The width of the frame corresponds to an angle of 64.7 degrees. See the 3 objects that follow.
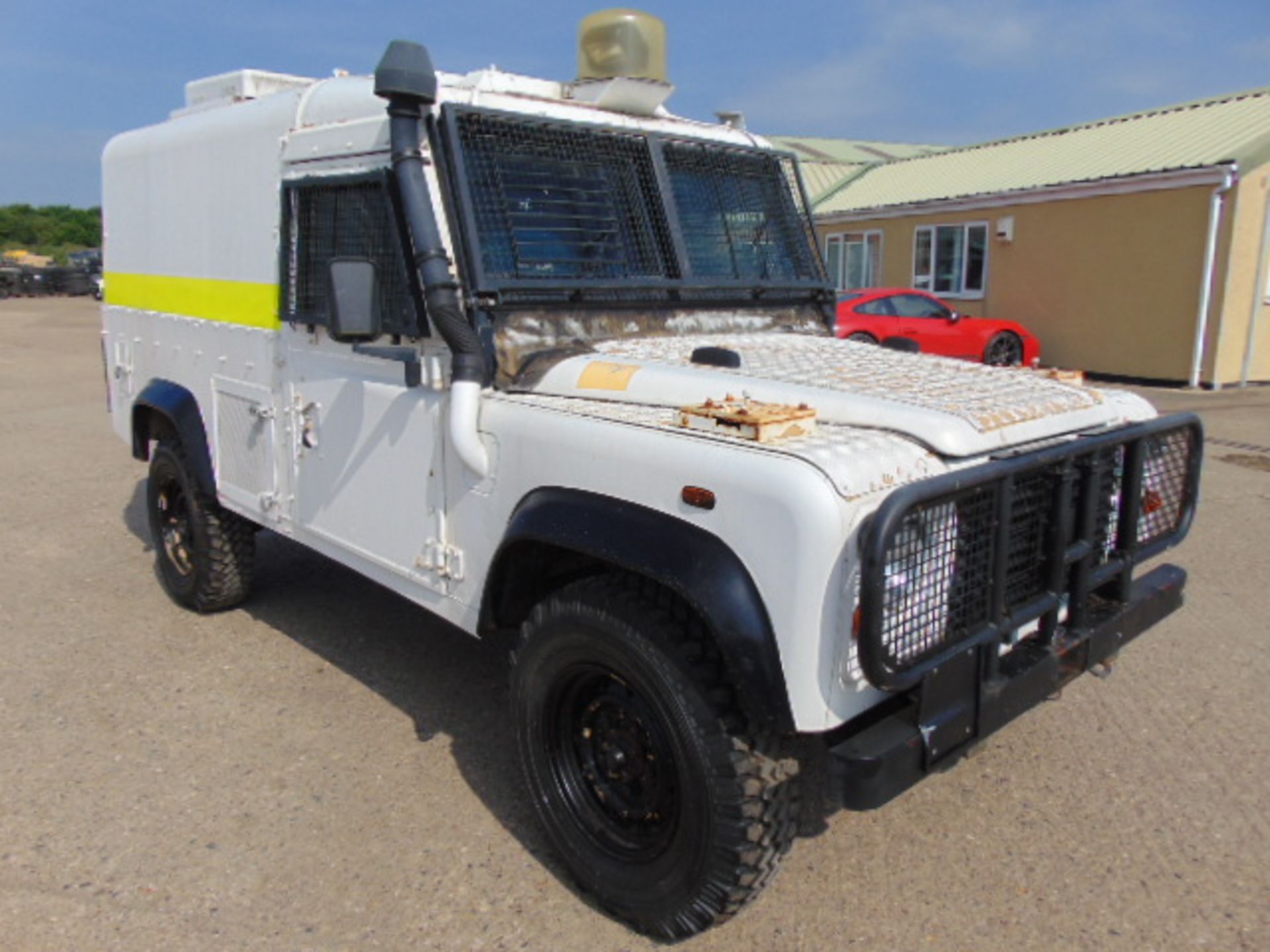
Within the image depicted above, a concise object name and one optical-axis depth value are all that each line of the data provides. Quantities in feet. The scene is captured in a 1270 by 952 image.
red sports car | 48.19
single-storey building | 48.08
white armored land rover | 7.70
